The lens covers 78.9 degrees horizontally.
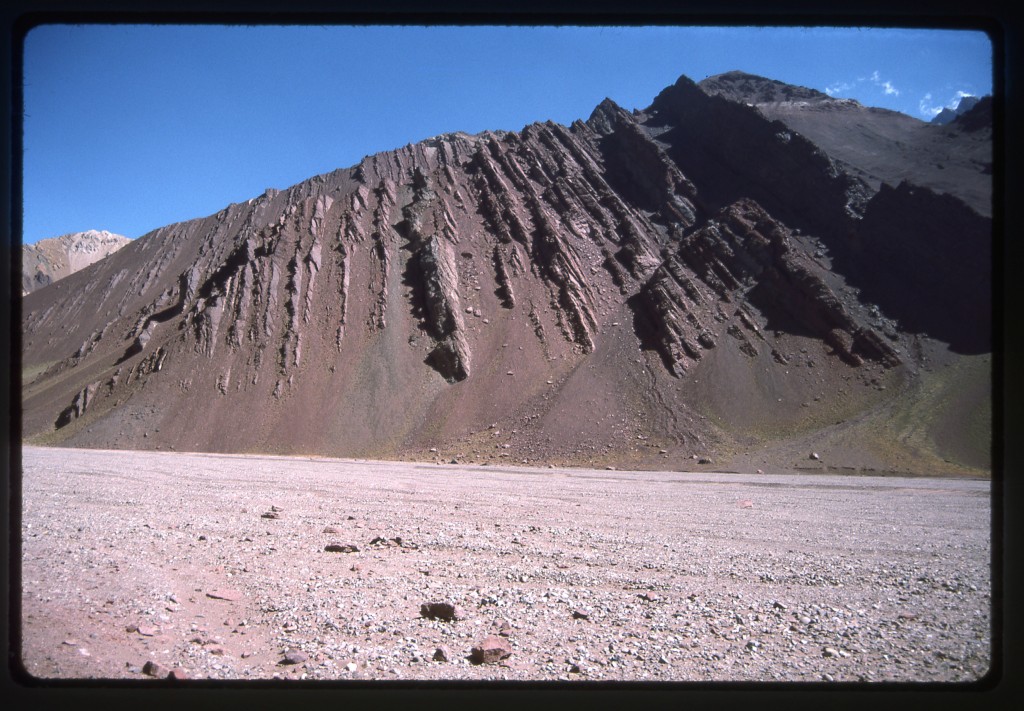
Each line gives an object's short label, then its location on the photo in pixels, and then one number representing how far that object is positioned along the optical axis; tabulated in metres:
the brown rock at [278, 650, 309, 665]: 4.32
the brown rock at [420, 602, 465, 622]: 5.37
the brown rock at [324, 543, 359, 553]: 7.89
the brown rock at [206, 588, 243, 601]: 5.62
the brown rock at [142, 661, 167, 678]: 3.91
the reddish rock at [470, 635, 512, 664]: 4.47
